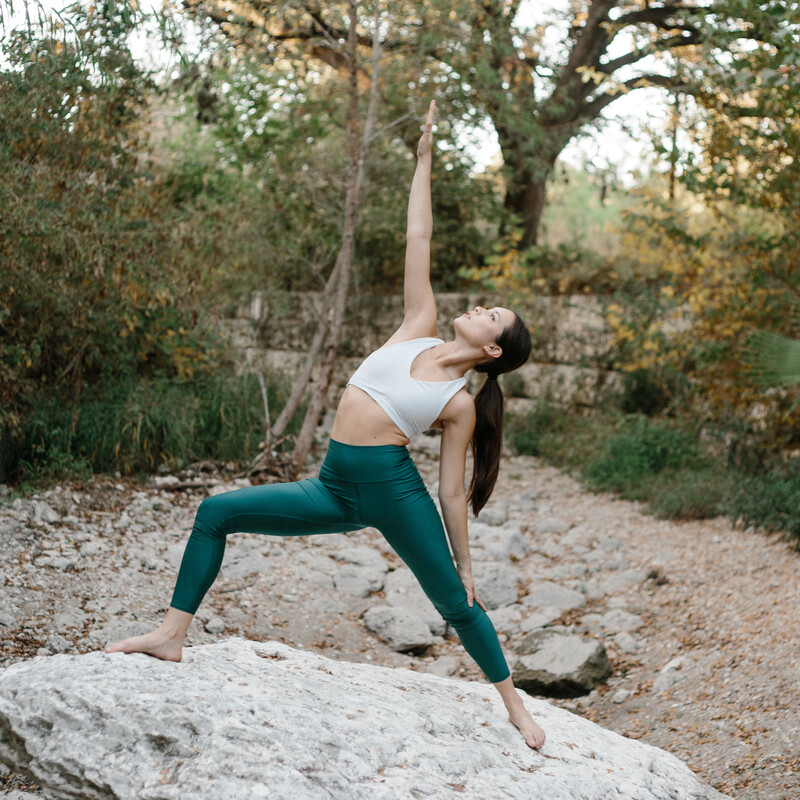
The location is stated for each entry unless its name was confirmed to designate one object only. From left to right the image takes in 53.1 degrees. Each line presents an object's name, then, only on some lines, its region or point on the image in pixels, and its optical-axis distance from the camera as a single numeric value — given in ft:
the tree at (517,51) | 20.62
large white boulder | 6.96
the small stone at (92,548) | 14.55
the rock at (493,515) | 20.68
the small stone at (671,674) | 12.58
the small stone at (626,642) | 14.16
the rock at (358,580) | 16.05
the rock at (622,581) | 16.74
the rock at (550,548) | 18.90
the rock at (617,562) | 17.76
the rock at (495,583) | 16.06
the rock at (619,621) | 14.94
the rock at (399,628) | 14.15
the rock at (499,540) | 18.45
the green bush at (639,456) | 22.74
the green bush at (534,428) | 26.50
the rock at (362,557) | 17.33
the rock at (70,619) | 12.04
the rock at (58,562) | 13.70
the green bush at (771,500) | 17.40
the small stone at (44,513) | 15.37
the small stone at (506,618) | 15.06
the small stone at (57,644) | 11.42
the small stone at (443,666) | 13.46
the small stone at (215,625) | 13.33
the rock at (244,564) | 15.72
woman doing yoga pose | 8.14
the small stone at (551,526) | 20.34
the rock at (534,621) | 14.97
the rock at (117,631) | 11.97
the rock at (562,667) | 12.77
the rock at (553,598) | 15.97
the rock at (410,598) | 15.14
